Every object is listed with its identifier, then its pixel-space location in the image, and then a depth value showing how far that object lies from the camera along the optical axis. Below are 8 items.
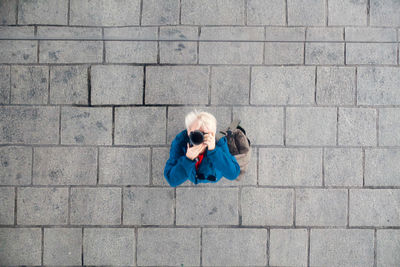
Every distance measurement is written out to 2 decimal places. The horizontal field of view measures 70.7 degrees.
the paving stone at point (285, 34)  3.87
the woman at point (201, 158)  2.92
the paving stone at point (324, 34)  3.88
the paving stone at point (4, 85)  3.88
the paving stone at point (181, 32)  3.87
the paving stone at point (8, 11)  3.90
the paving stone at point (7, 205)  3.84
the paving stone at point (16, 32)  3.88
